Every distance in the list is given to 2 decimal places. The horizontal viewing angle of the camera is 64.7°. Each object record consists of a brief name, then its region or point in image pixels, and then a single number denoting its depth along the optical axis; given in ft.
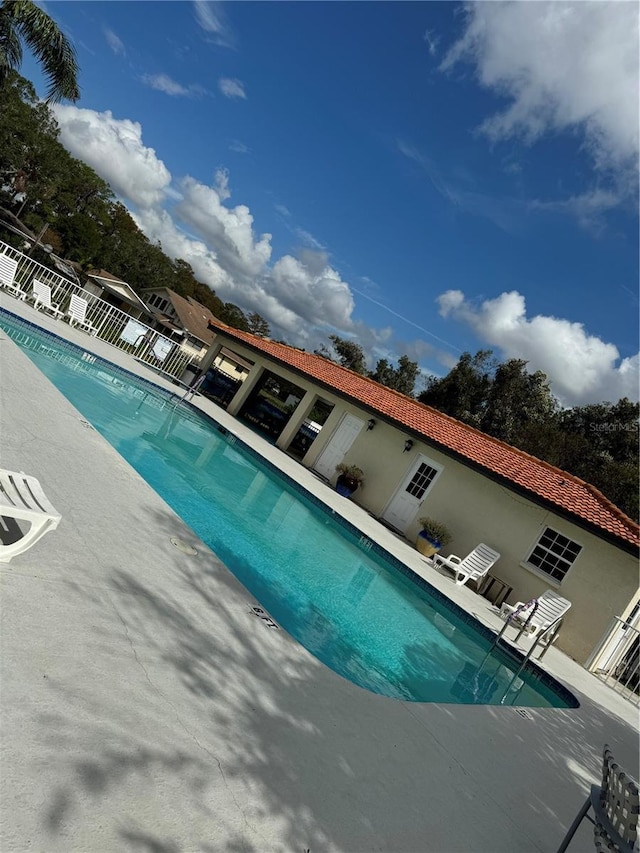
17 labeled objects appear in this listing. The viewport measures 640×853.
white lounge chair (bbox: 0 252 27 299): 59.88
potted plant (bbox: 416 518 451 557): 46.88
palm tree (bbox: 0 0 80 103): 60.49
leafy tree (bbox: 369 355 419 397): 193.47
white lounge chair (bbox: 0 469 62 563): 11.48
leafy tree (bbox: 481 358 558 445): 142.61
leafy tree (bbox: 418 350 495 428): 151.84
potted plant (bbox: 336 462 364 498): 55.93
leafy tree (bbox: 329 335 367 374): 214.73
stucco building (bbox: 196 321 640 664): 39.37
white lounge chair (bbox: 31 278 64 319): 63.05
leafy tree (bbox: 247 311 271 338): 341.41
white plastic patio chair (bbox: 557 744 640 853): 9.67
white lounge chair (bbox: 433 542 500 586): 42.60
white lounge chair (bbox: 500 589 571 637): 36.14
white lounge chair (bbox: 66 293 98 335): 65.98
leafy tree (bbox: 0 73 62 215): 140.77
